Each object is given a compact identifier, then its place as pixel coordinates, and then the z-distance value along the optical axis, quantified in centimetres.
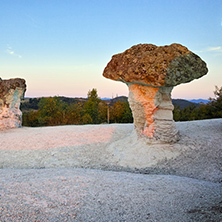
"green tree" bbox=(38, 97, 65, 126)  2577
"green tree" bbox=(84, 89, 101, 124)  2712
